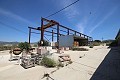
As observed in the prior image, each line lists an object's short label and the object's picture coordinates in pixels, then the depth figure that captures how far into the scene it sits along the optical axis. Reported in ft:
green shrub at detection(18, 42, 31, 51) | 25.58
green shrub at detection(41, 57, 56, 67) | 11.58
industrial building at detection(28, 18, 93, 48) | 31.79
